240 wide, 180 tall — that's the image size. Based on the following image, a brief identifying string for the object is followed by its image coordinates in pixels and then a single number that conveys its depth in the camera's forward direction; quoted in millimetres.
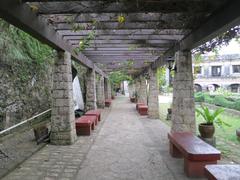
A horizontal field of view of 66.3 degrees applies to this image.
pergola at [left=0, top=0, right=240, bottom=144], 2813
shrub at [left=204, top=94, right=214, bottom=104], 15367
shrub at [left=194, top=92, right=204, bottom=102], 17080
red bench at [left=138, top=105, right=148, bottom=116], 9390
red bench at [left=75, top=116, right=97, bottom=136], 5448
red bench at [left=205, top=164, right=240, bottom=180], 2123
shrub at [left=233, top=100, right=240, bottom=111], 10927
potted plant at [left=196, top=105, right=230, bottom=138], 4206
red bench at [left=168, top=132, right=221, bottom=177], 2835
